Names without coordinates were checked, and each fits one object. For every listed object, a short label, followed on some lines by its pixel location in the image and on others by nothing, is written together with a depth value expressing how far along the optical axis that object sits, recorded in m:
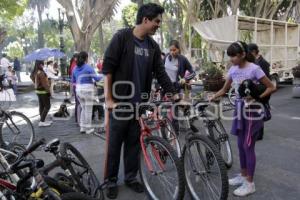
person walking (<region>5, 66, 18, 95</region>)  16.17
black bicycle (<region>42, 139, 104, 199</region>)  3.37
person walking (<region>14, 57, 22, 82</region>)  22.52
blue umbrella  18.33
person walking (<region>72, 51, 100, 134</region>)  7.77
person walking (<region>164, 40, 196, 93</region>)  7.17
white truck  13.63
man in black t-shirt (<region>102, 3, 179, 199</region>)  4.13
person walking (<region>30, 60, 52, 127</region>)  8.44
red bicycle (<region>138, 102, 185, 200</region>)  3.80
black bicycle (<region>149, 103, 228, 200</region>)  3.71
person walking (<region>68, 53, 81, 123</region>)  8.64
